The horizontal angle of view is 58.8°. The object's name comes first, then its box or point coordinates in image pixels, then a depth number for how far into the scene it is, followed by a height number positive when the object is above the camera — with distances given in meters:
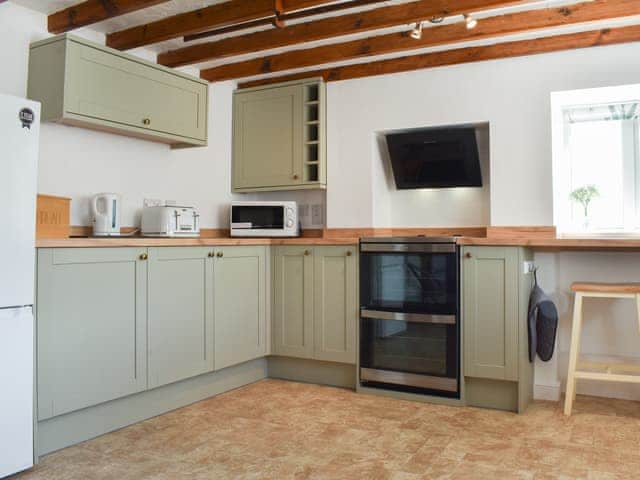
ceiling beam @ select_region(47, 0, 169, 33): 2.79 +1.23
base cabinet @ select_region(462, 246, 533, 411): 3.15 -0.42
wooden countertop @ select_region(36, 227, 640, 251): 2.73 +0.07
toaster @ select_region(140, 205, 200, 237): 3.38 +0.19
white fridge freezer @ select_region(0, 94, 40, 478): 2.22 -0.10
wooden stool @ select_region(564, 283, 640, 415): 2.96 -0.48
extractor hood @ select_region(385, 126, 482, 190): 3.79 +0.65
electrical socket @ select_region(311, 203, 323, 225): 4.31 +0.29
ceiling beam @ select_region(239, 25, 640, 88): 3.31 +1.27
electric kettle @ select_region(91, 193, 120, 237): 3.16 +0.21
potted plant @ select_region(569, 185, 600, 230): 3.66 +0.36
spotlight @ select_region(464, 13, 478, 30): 2.97 +1.21
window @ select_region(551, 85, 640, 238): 3.57 +0.58
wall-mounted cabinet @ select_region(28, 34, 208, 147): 2.91 +0.90
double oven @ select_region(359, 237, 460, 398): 3.31 -0.38
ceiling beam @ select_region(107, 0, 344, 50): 2.80 +1.24
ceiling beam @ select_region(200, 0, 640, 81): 3.06 +1.30
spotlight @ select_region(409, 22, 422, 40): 3.08 +1.21
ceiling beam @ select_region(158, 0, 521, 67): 2.85 +1.27
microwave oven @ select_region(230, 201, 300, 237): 4.07 +0.24
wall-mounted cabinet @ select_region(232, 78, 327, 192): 4.12 +0.86
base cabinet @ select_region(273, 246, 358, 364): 3.64 -0.34
